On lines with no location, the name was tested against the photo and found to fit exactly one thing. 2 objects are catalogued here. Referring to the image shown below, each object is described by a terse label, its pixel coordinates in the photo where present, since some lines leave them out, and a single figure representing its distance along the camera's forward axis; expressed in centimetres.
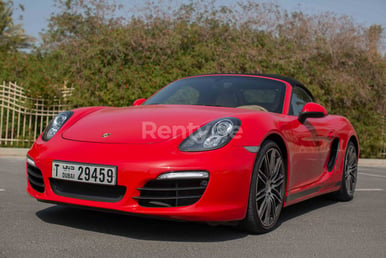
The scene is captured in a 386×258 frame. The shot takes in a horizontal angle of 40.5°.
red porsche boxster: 344
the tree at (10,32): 3169
